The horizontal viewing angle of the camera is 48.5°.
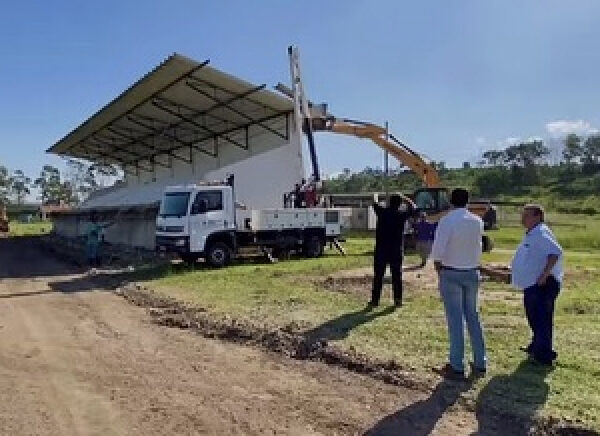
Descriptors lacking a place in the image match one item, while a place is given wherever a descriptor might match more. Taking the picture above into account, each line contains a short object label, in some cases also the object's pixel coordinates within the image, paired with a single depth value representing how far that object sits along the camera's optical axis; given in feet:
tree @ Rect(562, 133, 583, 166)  301.22
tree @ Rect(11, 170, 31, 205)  424.87
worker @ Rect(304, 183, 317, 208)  79.77
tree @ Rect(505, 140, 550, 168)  296.10
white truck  62.08
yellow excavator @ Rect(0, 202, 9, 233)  161.07
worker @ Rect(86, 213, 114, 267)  72.43
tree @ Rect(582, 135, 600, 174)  280.51
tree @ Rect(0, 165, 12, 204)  366.08
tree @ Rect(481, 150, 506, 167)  316.64
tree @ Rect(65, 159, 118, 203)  378.90
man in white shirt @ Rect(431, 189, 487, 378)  22.90
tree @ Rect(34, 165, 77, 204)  385.50
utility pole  91.25
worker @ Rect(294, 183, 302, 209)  80.53
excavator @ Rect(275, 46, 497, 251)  76.07
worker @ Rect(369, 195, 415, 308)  36.58
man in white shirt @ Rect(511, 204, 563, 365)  23.30
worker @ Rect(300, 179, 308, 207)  80.07
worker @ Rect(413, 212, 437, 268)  60.70
